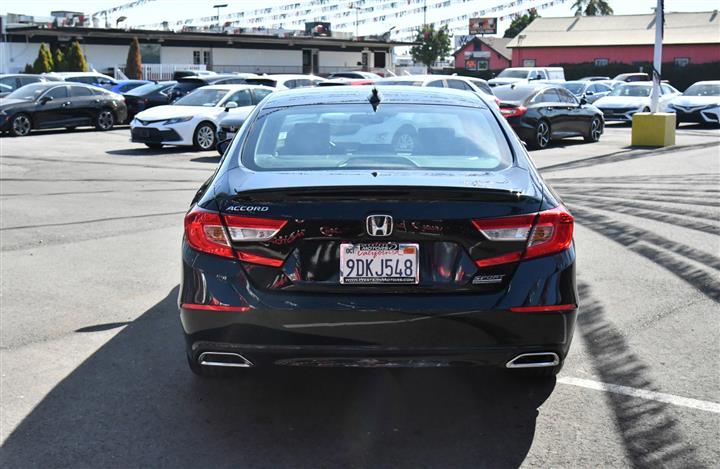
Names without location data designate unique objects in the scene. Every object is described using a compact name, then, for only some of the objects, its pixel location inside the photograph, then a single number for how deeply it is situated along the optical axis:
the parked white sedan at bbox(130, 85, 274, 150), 19.34
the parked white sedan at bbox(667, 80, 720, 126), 27.20
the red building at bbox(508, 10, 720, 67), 66.94
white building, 52.44
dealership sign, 122.62
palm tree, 122.62
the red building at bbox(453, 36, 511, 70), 92.06
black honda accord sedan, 3.90
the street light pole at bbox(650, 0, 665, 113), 19.94
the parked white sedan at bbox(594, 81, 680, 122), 28.34
